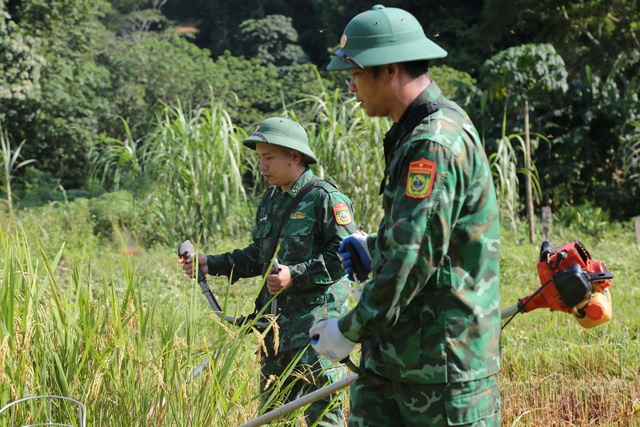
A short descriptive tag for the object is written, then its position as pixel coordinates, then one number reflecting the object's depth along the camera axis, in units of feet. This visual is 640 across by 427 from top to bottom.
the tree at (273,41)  96.58
